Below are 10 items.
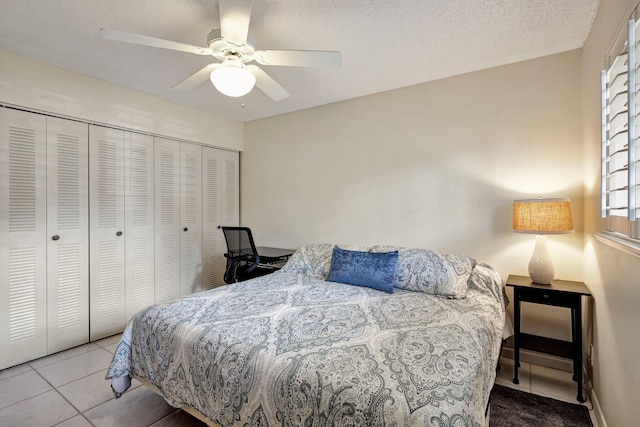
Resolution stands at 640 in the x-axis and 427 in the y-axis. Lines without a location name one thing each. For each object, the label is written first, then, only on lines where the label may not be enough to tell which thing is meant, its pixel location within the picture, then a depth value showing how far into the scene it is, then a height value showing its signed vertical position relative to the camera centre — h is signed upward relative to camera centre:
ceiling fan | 1.62 +0.92
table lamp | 2.10 -0.08
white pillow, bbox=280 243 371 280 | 2.83 -0.47
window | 1.25 +0.35
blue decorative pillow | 2.35 -0.46
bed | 1.09 -0.60
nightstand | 2.04 -0.66
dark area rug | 1.80 -1.22
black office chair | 3.15 -0.46
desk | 3.19 -0.48
